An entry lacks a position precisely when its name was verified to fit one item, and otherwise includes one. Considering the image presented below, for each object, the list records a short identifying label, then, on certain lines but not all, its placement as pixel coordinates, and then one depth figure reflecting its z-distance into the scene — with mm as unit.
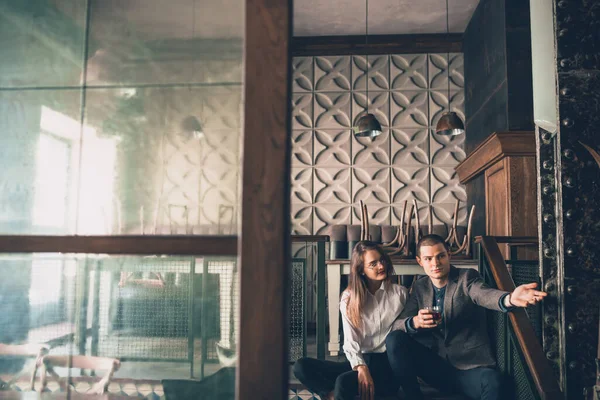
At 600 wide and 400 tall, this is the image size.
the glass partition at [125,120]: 1361
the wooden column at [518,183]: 5012
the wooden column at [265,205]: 1240
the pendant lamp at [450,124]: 5902
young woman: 3078
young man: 2816
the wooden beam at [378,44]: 7250
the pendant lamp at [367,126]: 6137
